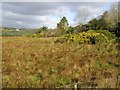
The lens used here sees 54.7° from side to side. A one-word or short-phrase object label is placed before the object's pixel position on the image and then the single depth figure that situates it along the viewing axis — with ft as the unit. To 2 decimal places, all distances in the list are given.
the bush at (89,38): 26.83
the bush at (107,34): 28.54
